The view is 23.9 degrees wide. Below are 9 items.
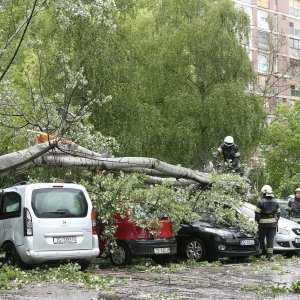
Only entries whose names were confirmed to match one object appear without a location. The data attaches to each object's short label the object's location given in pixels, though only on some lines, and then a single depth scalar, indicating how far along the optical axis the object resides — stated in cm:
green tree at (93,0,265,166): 2734
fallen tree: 1326
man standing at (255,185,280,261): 1830
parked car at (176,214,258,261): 1670
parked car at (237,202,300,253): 1931
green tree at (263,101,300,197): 5102
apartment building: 7071
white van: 1337
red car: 1512
